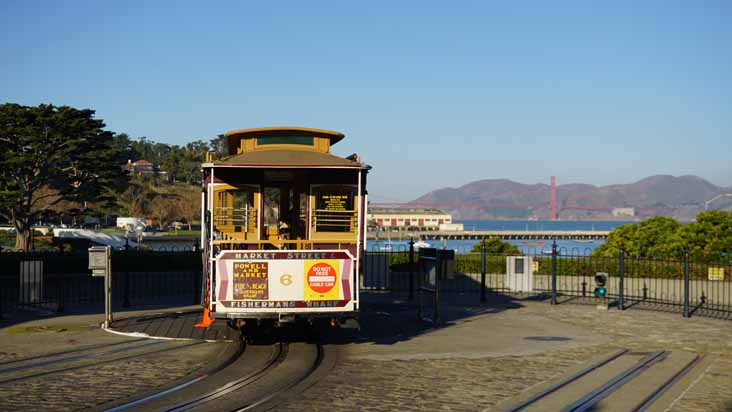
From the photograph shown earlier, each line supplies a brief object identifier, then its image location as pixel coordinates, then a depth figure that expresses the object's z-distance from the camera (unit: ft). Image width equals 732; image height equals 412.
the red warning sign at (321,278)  45.96
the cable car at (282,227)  45.37
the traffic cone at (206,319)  48.26
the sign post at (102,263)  57.72
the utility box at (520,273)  89.61
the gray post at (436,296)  60.95
